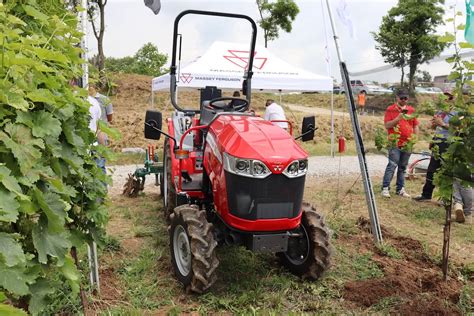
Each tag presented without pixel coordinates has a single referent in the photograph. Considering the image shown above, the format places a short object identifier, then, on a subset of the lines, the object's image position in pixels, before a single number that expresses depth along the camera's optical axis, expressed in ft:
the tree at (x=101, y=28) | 52.91
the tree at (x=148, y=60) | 117.91
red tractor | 10.31
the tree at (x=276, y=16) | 67.05
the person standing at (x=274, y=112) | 29.94
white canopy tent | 28.40
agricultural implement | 20.88
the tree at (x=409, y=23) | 65.26
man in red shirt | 21.49
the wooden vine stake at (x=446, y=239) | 11.89
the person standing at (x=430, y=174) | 15.69
